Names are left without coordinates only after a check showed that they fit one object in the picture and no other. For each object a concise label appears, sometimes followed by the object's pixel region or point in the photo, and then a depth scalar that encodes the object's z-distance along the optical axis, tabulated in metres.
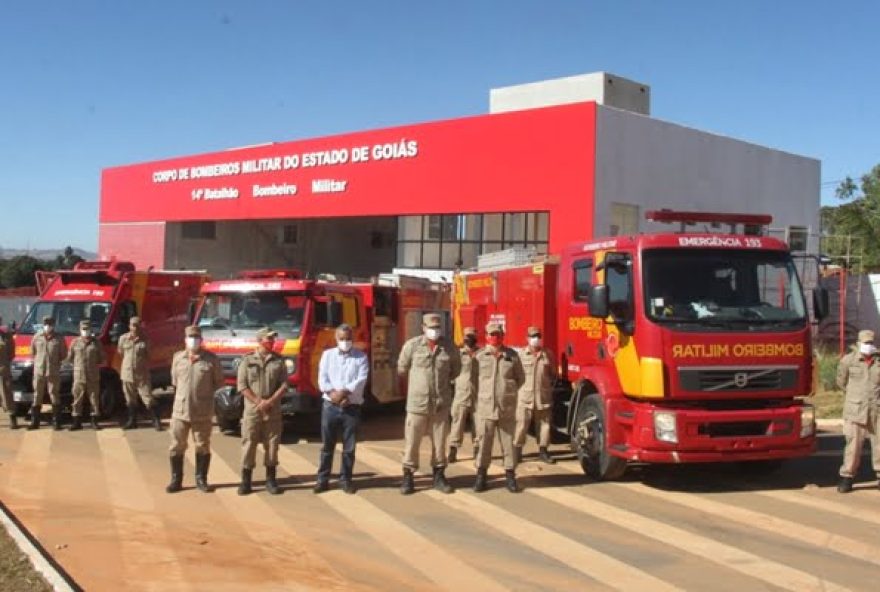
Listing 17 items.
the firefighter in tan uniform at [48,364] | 13.49
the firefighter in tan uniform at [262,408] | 9.07
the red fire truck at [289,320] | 12.57
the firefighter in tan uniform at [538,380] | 10.89
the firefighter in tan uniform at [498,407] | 9.25
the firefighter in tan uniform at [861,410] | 9.25
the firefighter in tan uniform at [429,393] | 9.17
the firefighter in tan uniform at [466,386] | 9.62
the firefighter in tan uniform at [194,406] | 9.10
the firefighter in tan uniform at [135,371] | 13.70
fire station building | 21.03
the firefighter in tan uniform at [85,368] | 13.56
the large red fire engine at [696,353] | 8.74
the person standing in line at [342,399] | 9.23
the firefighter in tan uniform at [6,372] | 14.14
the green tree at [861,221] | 37.91
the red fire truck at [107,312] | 14.59
